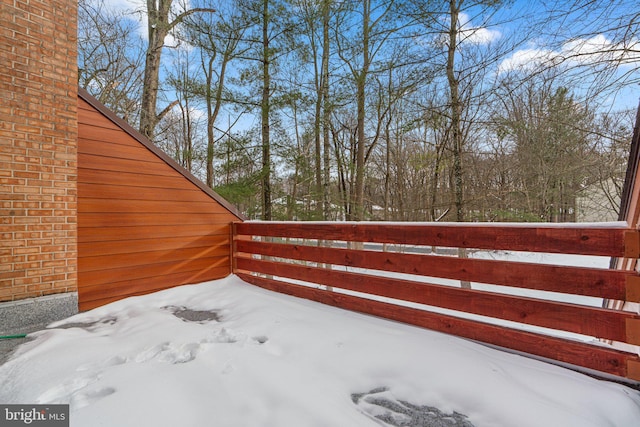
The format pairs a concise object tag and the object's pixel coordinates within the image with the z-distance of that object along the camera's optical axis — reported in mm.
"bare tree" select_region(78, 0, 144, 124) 8516
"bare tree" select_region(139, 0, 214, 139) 6301
